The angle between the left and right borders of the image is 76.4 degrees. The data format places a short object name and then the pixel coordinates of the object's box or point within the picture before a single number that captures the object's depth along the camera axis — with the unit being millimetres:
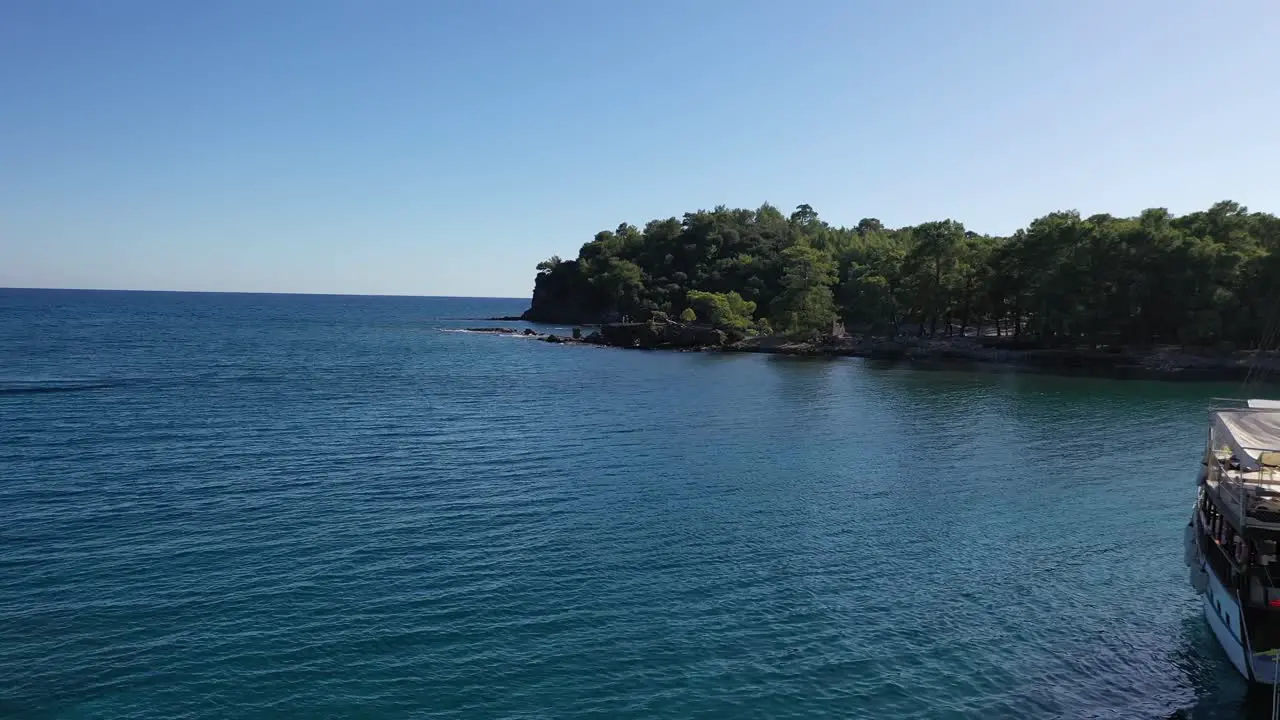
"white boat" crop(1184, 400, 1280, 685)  21031
